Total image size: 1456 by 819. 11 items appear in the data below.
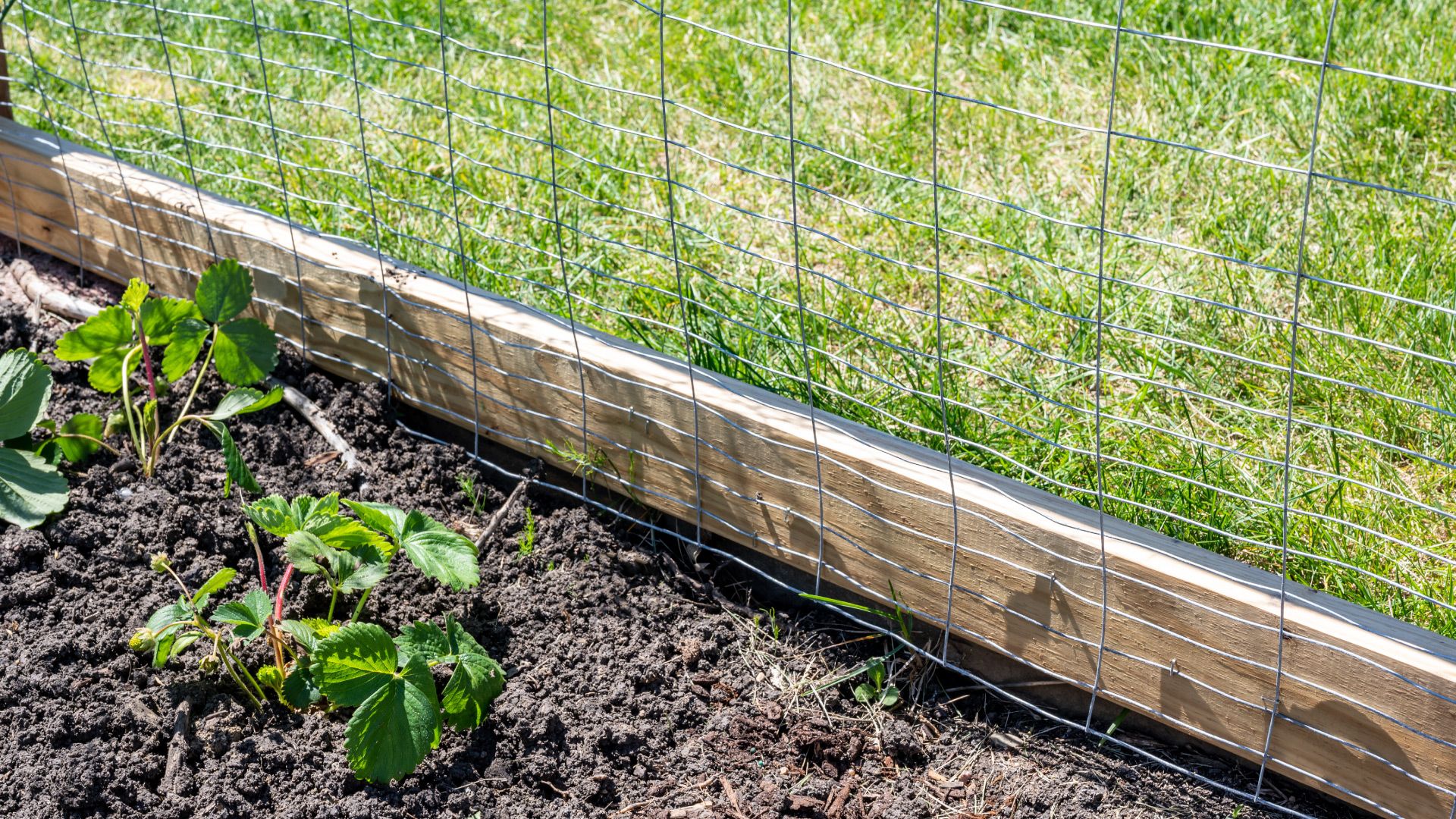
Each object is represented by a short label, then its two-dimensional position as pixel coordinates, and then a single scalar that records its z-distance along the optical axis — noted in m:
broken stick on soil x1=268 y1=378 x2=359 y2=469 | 2.35
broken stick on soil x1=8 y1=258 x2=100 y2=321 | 2.71
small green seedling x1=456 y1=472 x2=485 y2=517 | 2.29
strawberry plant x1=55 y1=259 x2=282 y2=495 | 2.23
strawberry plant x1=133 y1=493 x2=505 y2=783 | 1.69
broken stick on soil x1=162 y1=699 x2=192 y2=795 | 1.77
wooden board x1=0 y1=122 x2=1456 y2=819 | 1.65
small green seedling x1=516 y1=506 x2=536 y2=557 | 2.17
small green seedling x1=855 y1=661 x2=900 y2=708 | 1.98
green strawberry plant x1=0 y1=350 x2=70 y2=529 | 2.11
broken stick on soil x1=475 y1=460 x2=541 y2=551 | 2.19
